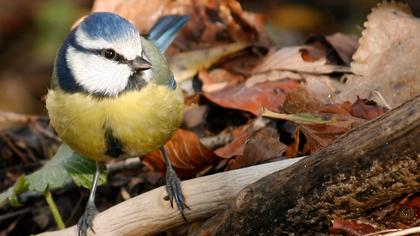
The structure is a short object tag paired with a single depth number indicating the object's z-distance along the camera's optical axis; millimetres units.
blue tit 5445
